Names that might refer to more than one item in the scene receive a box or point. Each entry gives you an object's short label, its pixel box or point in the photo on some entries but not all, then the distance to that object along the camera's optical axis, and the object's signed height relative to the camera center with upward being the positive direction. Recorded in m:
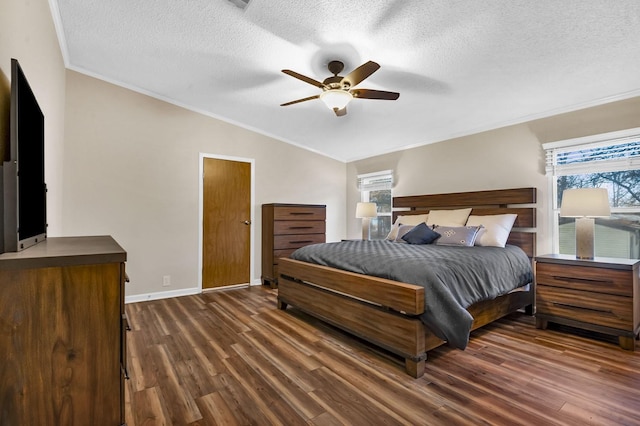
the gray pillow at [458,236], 3.29 -0.27
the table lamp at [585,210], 2.62 +0.00
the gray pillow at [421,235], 3.49 -0.28
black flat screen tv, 1.13 +0.17
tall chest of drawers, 4.55 -0.31
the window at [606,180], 2.87 +0.30
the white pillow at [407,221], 4.05 -0.14
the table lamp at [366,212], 4.93 -0.02
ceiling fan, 2.42 +1.02
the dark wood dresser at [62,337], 0.97 -0.43
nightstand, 2.38 -0.70
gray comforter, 1.99 -0.47
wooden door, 4.36 -0.17
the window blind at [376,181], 5.21 +0.53
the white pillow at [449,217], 3.74 -0.08
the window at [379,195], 5.27 +0.27
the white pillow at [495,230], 3.26 -0.21
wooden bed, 2.02 -0.73
